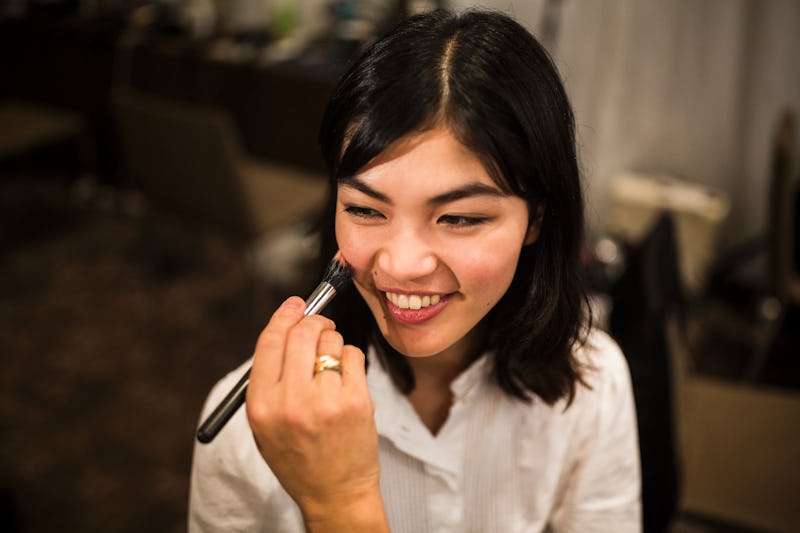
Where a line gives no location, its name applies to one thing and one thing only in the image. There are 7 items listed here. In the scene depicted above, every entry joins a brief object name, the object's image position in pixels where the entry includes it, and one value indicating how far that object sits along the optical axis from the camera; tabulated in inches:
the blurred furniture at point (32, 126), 119.6
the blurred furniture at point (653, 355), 47.7
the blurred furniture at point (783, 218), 76.0
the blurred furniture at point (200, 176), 87.7
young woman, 24.7
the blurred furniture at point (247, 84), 115.6
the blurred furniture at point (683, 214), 110.3
